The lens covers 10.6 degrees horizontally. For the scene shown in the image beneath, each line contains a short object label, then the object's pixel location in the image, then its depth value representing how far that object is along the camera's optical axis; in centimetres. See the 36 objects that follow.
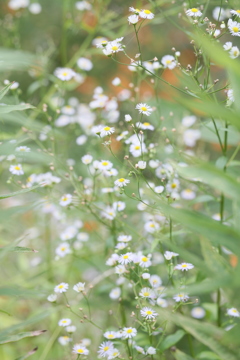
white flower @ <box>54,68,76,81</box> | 154
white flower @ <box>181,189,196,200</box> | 160
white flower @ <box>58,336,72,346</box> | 140
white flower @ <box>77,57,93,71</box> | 166
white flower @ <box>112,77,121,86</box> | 154
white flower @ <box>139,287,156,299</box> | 134
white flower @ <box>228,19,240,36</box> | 134
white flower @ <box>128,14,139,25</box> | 135
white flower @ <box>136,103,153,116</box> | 135
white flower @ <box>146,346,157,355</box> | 132
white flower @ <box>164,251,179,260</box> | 136
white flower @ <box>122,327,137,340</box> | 132
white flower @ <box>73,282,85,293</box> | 137
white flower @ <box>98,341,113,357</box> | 133
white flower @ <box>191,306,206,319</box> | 153
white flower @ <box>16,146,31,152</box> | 142
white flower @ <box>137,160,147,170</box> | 135
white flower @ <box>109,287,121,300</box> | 146
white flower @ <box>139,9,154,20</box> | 135
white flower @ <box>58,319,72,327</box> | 136
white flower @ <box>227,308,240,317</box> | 136
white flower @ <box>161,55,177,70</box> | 145
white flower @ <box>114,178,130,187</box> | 134
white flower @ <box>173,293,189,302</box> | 132
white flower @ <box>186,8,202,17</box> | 136
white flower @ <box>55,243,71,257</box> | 150
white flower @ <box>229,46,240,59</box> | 138
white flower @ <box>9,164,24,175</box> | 143
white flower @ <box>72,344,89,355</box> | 133
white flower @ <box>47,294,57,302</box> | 138
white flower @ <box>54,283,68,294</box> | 136
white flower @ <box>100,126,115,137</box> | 137
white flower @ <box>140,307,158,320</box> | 132
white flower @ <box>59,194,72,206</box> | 144
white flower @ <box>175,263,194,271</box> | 133
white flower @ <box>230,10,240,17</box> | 135
